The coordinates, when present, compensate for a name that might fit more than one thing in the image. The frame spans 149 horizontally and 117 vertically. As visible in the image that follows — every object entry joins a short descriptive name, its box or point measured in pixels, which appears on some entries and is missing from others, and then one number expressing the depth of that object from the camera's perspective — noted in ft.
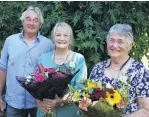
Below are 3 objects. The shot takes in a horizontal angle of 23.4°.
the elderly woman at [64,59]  12.21
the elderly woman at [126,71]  9.78
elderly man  13.41
